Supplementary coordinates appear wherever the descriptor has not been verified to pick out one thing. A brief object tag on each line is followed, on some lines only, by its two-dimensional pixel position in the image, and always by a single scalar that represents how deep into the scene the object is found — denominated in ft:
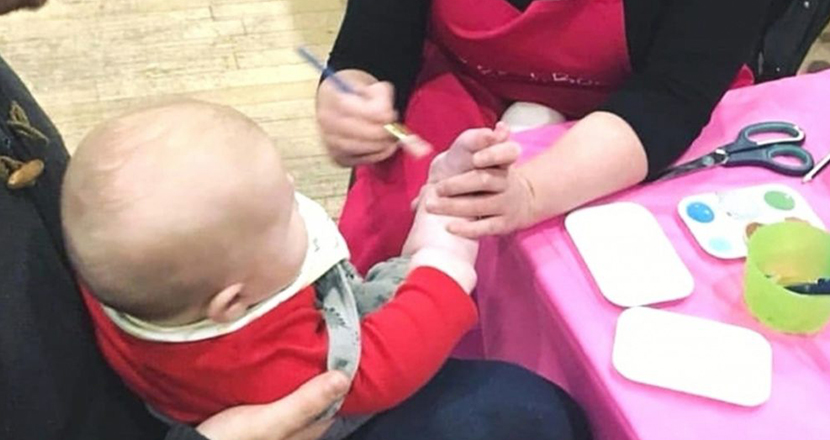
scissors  3.43
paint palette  3.23
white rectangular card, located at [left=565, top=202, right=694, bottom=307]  3.13
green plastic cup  2.99
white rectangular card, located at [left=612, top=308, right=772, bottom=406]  2.90
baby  2.73
